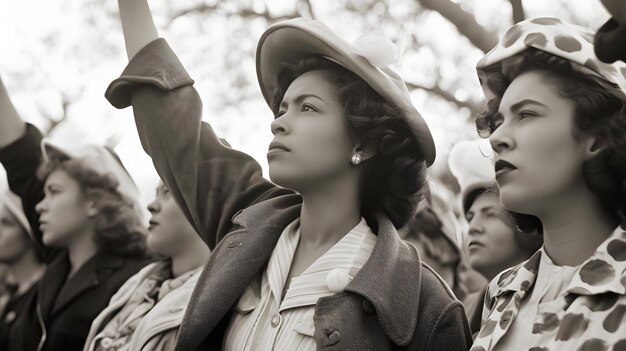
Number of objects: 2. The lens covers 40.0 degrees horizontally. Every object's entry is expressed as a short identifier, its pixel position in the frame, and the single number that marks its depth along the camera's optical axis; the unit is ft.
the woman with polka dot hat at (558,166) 8.23
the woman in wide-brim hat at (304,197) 9.37
